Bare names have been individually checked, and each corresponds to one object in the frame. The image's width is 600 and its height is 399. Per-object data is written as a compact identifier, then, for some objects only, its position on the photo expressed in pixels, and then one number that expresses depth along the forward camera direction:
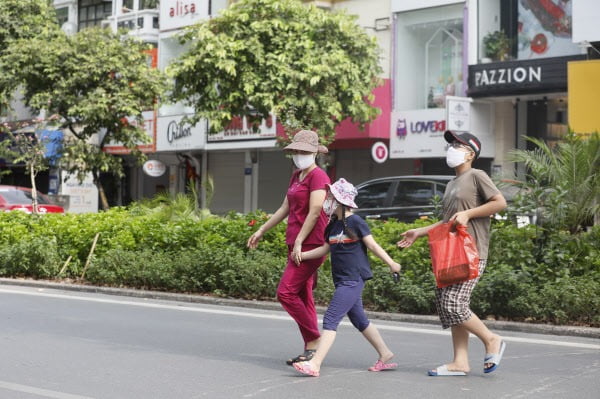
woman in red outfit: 8.29
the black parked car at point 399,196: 18.06
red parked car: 27.56
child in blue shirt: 7.89
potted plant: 27.12
